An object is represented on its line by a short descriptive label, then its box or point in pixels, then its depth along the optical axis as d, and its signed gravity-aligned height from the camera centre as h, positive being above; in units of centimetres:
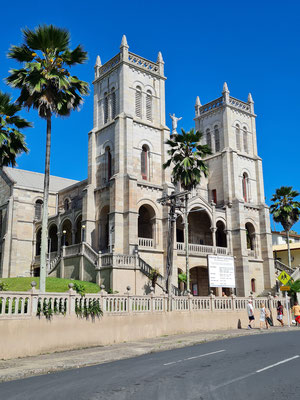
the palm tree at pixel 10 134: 2092 +818
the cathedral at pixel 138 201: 3631 +985
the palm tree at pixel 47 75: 2028 +1077
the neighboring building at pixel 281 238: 6784 +930
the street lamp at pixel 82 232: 3946 +608
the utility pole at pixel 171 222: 2775 +498
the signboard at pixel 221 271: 3134 +188
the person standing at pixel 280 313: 2773 -115
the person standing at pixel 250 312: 2552 -94
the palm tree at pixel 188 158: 3095 +1003
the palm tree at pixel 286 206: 4953 +1011
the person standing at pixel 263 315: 2544 -112
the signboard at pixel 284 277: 2721 +118
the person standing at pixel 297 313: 2669 -108
